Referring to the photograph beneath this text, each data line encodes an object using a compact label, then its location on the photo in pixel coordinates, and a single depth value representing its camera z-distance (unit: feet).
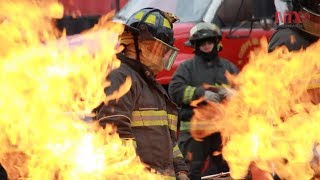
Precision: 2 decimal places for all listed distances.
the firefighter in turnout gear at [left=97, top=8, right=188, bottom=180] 29.07
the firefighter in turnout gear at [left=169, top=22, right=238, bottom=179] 50.55
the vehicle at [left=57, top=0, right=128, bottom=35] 75.22
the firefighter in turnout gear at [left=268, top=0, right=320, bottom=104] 35.35
